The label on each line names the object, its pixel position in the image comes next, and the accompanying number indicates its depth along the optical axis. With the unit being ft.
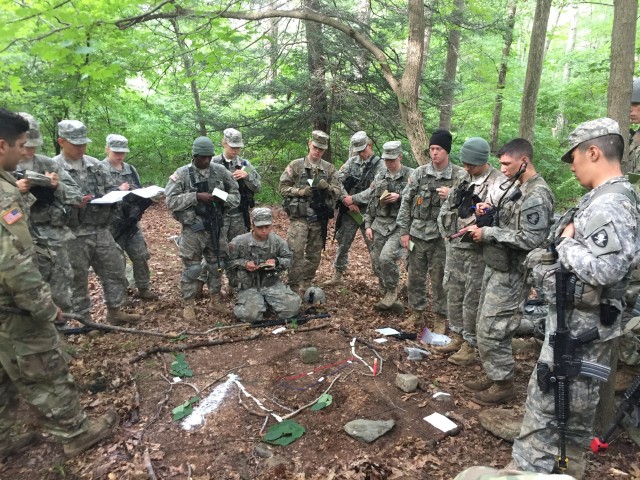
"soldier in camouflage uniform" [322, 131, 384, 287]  23.38
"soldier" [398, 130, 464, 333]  17.80
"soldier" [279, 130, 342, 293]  22.09
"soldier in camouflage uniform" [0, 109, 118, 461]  9.43
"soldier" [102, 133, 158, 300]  21.26
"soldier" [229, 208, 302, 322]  19.72
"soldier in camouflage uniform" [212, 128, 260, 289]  22.75
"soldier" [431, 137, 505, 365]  14.60
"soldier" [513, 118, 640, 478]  8.09
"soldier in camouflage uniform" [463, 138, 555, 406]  12.00
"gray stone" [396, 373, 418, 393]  13.74
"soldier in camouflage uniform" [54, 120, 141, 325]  17.43
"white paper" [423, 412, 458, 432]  11.91
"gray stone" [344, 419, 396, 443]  11.39
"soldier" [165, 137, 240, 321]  19.74
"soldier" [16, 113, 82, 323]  14.82
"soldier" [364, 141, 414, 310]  20.84
